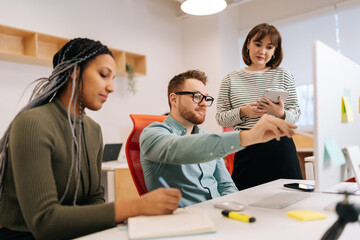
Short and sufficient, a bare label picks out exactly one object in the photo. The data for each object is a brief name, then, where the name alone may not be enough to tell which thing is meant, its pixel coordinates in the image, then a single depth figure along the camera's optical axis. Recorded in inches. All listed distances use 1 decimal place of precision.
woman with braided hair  35.0
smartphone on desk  53.0
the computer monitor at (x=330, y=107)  32.6
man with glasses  42.1
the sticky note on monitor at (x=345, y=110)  38.1
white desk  31.4
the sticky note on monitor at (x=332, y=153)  33.8
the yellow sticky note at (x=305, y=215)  36.3
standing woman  69.0
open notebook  31.0
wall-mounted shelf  128.3
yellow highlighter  35.9
